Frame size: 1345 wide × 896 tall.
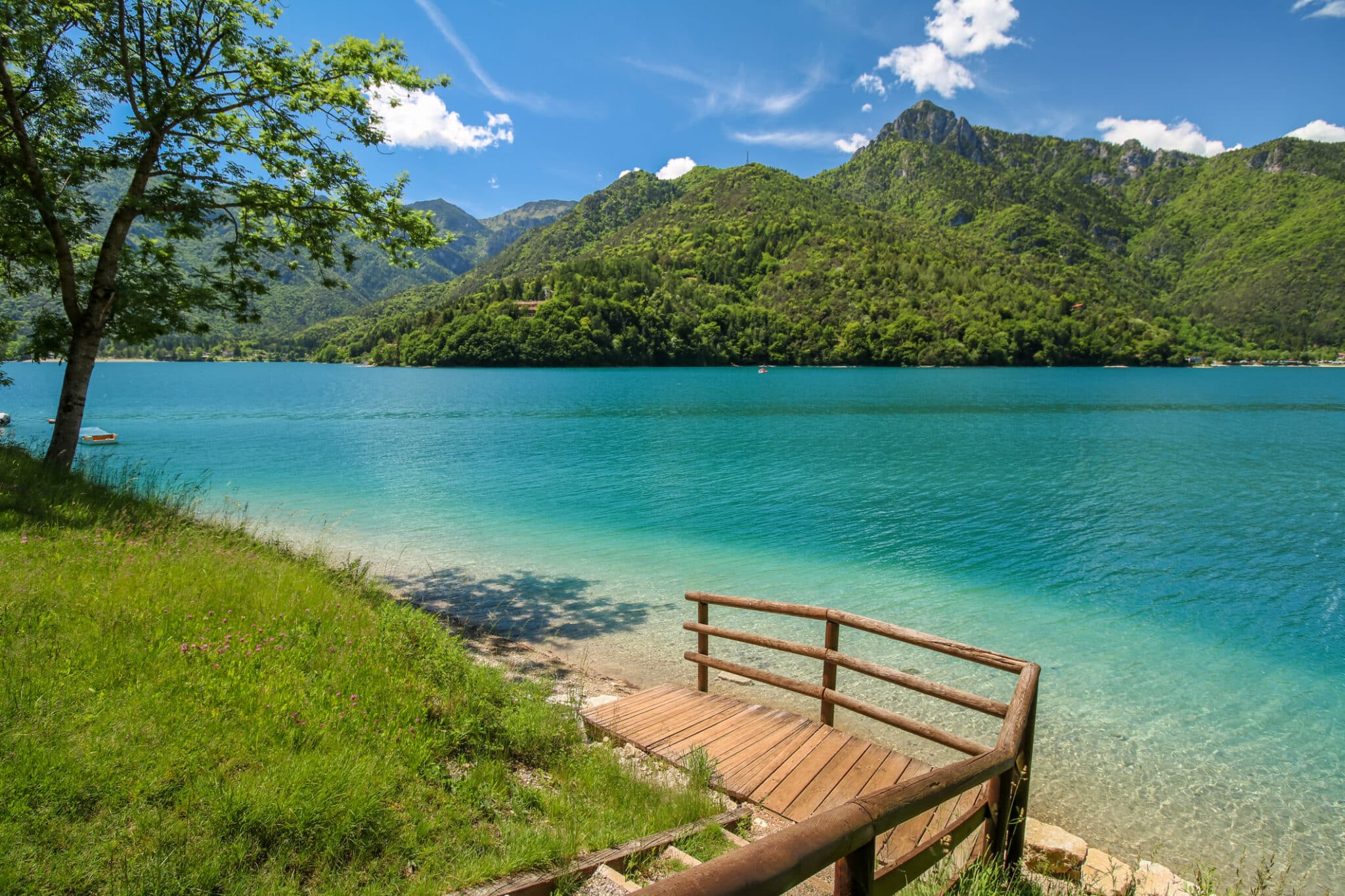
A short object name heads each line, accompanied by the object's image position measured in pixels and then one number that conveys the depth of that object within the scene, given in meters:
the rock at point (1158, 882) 5.70
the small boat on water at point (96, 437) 38.12
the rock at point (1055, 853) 5.84
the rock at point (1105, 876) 5.54
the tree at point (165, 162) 11.23
